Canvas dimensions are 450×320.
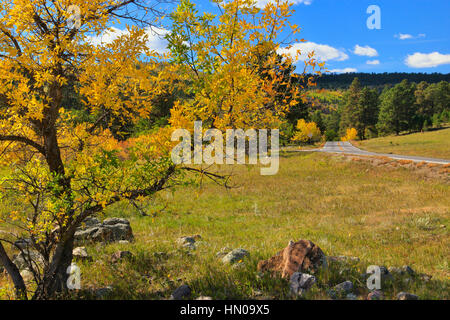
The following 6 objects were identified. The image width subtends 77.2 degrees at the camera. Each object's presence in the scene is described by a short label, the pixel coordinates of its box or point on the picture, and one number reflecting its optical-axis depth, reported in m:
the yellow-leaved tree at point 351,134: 83.75
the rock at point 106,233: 9.34
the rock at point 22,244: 8.42
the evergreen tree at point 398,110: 71.31
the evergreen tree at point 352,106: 77.78
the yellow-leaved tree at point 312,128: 42.18
